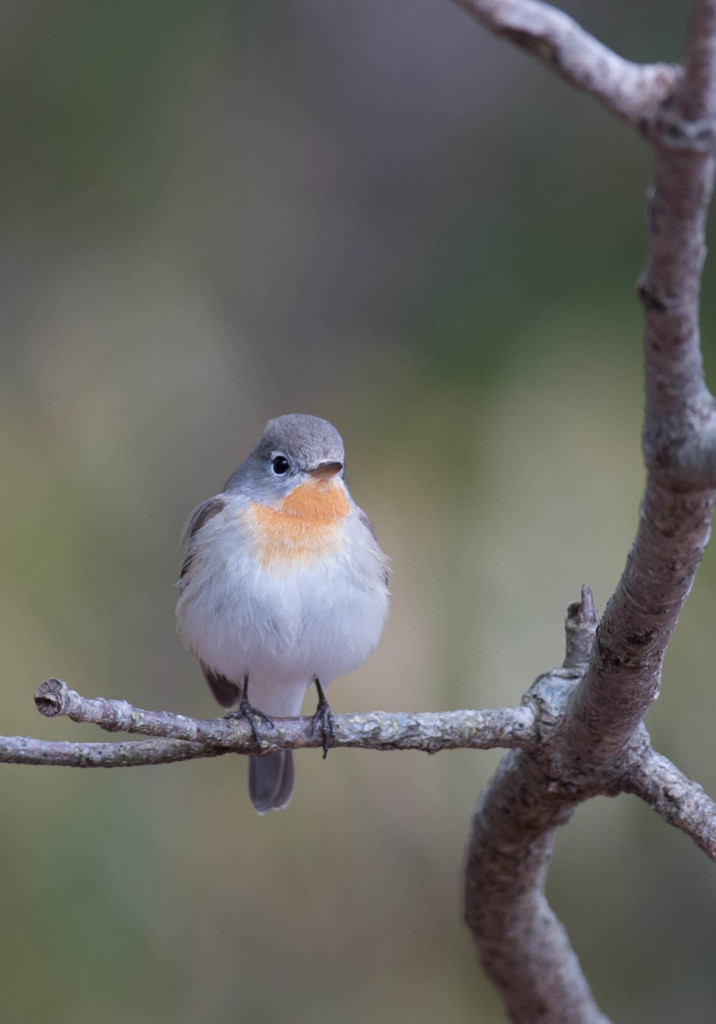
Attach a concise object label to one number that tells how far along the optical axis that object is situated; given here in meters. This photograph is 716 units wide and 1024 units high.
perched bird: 4.41
